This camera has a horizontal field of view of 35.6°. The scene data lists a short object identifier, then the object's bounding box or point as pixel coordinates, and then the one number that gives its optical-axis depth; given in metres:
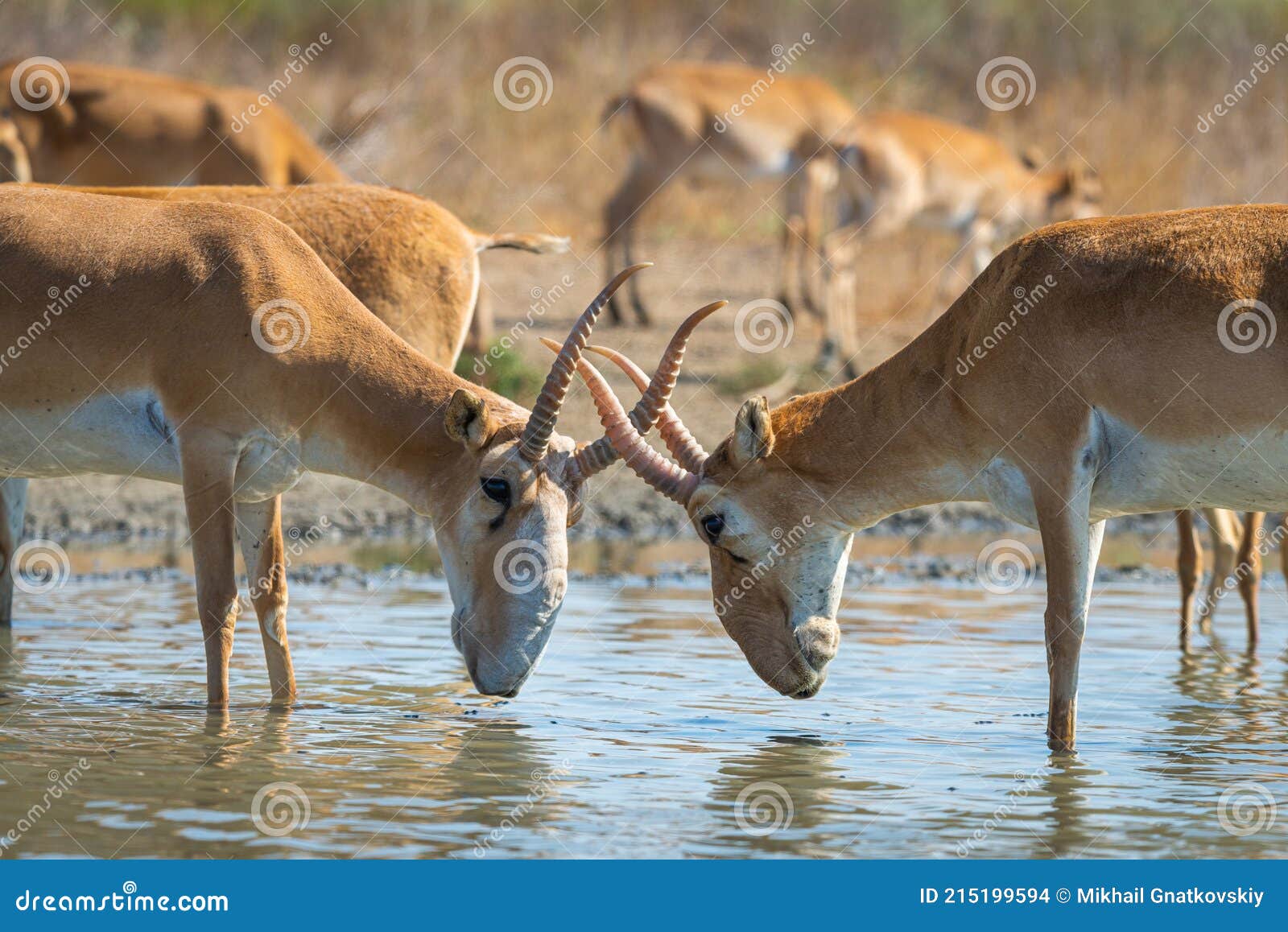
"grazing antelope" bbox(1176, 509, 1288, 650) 11.73
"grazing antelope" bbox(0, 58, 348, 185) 17.38
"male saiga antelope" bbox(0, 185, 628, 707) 8.52
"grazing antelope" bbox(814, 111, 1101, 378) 21.66
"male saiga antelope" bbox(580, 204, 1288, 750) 7.99
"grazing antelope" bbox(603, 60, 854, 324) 22.44
